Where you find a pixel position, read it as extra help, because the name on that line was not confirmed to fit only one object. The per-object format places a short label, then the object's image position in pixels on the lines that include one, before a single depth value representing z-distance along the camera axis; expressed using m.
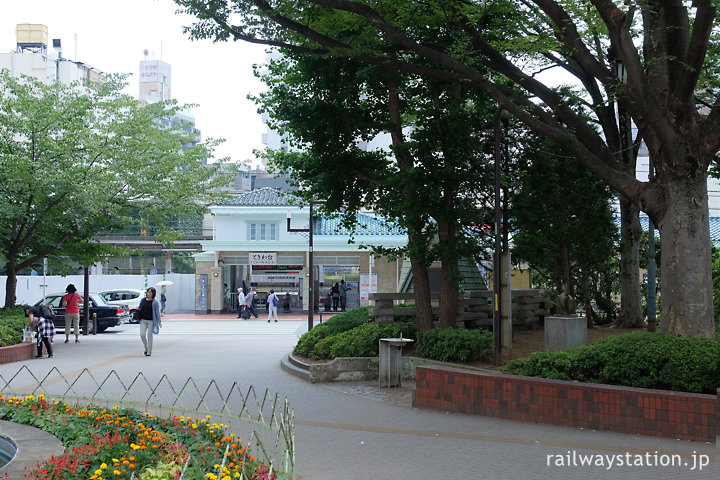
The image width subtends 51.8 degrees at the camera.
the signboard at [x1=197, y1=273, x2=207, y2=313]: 43.59
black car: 27.67
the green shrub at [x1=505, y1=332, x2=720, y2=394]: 8.73
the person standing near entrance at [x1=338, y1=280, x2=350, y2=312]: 41.78
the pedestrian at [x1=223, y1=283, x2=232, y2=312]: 43.66
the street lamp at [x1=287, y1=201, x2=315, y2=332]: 23.93
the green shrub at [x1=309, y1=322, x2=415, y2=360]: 14.53
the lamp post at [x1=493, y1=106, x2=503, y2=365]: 12.59
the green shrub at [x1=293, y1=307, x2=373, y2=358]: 16.44
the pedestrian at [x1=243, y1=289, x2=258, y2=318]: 38.34
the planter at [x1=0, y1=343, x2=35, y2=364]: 16.80
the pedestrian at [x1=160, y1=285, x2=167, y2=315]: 41.00
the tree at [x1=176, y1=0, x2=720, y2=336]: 10.20
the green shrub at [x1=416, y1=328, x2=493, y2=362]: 12.92
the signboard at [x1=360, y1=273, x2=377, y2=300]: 39.88
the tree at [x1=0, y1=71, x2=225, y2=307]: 19.70
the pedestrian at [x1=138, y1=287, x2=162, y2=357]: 17.95
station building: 41.81
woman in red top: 22.05
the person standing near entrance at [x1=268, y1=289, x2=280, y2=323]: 35.75
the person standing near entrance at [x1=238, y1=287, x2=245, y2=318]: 38.41
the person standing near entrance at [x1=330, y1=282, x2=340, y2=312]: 41.47
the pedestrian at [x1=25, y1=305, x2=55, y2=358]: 17.73
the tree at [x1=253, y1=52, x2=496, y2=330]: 14.46
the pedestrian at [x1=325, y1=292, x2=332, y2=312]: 42.06
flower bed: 5.54
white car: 35.81
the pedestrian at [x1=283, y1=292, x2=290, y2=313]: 43.56
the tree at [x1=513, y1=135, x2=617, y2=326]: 17.88
